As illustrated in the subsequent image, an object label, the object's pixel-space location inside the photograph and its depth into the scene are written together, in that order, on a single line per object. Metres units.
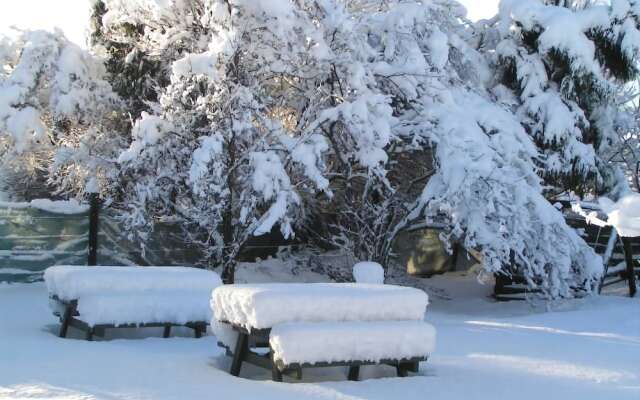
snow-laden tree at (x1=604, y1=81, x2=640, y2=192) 19.16
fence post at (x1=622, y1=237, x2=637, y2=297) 14.94
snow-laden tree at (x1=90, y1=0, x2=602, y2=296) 12.59
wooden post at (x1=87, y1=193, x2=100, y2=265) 14.95
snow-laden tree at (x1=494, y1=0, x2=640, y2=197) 15.78
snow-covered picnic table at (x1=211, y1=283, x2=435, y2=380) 6.71
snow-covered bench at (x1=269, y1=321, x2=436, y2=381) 6.64
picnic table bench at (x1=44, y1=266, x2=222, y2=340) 9.03
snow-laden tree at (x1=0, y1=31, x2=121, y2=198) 14.80
